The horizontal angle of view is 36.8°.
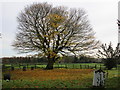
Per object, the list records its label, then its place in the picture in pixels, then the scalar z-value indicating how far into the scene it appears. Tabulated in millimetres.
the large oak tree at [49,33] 35281
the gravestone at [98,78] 10438
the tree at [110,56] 29988
